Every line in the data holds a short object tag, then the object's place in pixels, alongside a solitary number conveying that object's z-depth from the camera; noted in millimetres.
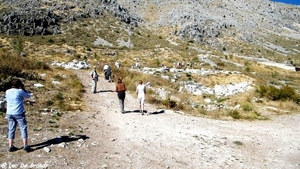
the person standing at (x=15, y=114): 7145
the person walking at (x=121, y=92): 14054
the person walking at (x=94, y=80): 18781
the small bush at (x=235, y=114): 15395
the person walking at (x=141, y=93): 13924
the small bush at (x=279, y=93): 20530
